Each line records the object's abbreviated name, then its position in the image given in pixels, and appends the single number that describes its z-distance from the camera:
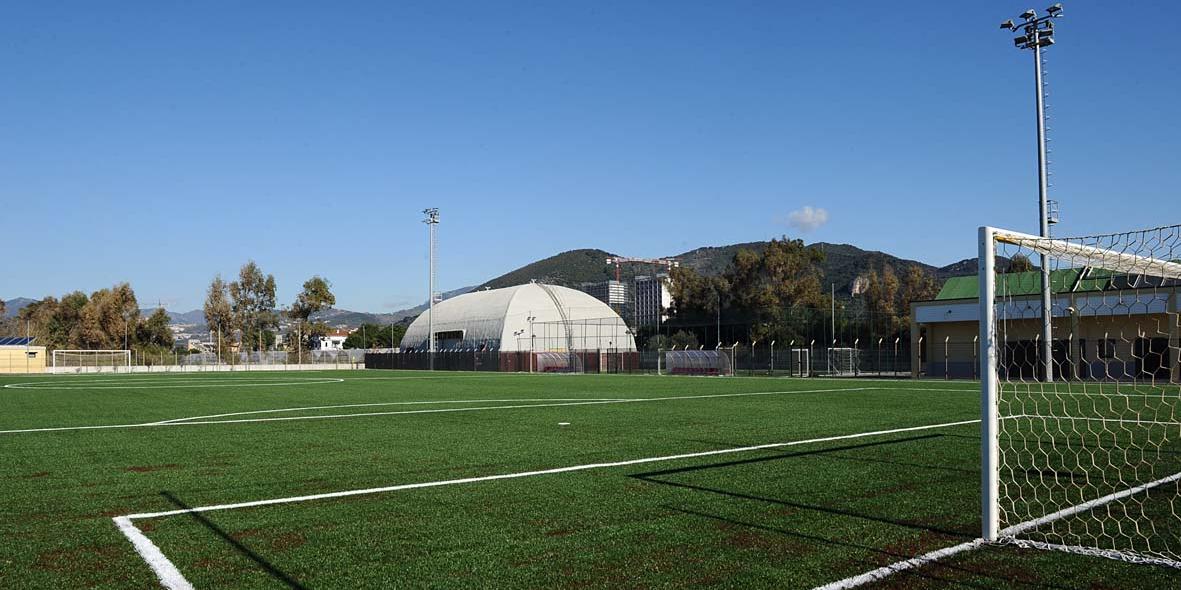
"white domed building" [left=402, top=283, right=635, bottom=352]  65.75
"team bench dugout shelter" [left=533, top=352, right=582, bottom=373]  57.56
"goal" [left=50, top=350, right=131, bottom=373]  62.97
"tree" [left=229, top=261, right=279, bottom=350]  92.12
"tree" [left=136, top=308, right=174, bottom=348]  90.38
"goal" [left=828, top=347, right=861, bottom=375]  43.25
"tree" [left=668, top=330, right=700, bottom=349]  55.41
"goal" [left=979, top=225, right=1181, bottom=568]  5.55
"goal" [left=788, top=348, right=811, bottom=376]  41.97
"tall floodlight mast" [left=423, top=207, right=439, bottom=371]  65.79
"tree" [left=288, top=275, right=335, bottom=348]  93.75
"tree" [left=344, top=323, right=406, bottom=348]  152.38
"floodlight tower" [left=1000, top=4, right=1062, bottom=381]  32.09
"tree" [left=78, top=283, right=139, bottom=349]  84.88
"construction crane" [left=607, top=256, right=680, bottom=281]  177.88
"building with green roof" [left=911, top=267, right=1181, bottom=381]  30.31
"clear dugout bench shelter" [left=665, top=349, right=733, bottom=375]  46.16
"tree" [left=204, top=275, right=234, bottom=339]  91.06
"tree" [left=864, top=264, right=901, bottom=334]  76.00
